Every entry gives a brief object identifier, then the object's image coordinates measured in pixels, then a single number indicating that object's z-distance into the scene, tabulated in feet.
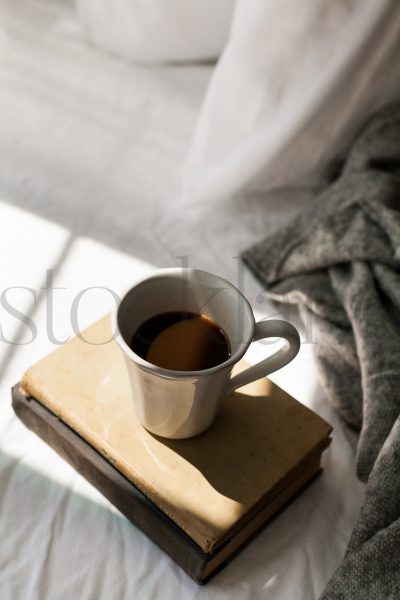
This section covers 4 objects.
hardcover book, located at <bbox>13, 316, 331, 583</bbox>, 1.66
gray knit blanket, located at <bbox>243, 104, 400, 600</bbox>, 1.64
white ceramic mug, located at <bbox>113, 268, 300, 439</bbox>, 1.58
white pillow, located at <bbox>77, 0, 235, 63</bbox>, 3.18
